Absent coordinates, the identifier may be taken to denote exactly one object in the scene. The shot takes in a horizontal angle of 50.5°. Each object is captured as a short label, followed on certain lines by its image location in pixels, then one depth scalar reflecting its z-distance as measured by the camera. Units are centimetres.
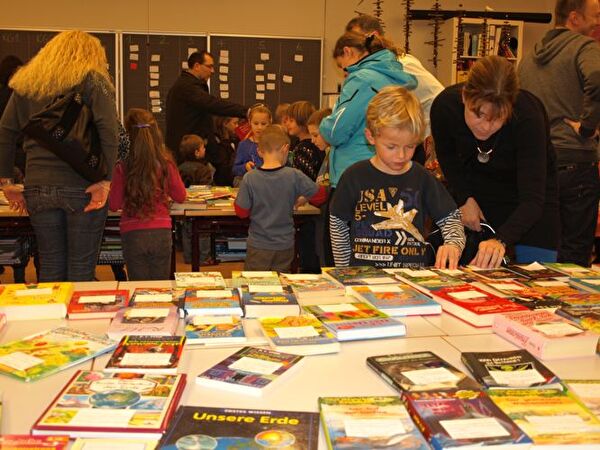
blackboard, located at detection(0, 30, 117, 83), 706
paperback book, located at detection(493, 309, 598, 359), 133
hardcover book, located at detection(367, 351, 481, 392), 112
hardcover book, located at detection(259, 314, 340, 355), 134
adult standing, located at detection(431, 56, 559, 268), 205
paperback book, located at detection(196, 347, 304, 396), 115
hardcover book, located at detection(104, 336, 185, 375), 119
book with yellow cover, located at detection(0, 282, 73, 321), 155
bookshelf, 751
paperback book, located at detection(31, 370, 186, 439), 95
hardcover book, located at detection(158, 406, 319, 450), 92
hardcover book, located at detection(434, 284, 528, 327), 154
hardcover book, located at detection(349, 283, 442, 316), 161
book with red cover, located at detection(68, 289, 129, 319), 156
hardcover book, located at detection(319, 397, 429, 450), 92
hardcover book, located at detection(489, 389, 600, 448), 94
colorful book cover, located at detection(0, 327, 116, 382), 119
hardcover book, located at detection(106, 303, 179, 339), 140
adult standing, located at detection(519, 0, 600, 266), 278
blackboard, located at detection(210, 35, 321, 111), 752
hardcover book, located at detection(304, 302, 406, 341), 143
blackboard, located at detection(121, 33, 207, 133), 732
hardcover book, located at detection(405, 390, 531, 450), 91
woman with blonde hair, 264
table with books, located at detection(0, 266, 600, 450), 96
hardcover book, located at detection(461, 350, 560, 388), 116
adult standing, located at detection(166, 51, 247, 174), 540
